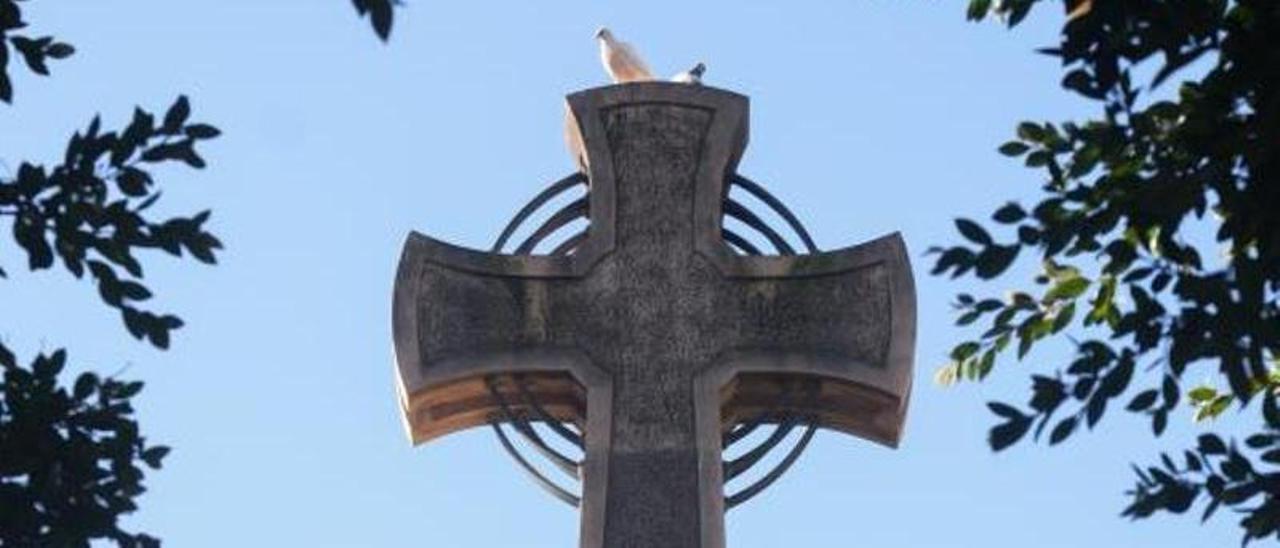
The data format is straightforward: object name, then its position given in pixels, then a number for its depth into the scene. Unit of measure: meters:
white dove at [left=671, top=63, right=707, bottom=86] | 15.23
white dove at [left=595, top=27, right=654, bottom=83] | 15.54
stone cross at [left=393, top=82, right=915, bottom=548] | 14.42
